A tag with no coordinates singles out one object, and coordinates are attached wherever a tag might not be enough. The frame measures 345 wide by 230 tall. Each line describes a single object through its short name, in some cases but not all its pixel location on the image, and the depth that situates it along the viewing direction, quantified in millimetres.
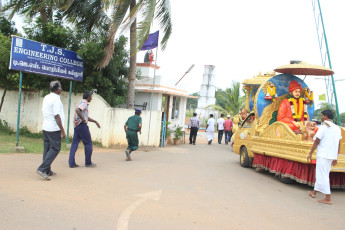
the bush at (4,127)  12844
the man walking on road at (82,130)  7062
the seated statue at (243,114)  10775
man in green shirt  8797
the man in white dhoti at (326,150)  5711
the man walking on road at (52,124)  5727
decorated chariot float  6855
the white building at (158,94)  16312
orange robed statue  8278
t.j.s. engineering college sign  8398
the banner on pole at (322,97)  17689
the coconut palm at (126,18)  10383
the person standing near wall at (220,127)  17281
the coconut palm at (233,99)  26141
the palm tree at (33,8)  11602
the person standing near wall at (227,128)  17344
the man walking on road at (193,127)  15633
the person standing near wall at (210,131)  16531
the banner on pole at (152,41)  12344
